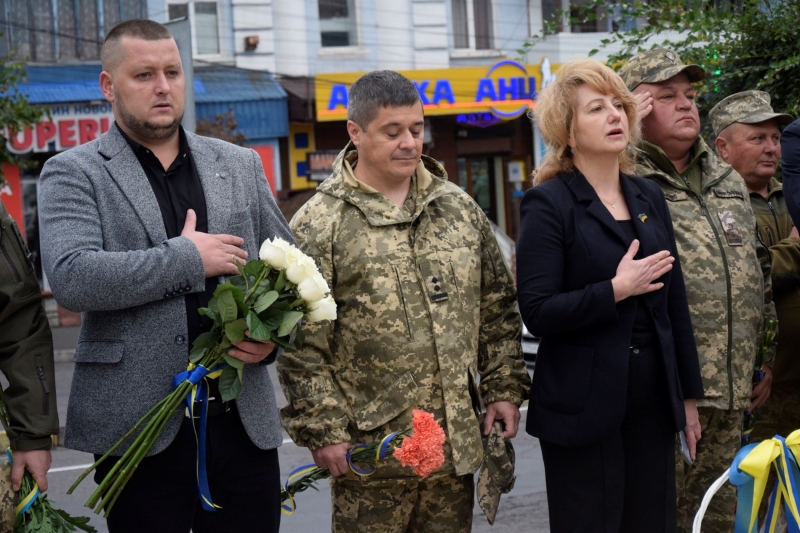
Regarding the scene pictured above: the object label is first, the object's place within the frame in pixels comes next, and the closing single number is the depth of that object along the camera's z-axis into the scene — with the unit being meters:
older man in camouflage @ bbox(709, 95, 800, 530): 4.42
